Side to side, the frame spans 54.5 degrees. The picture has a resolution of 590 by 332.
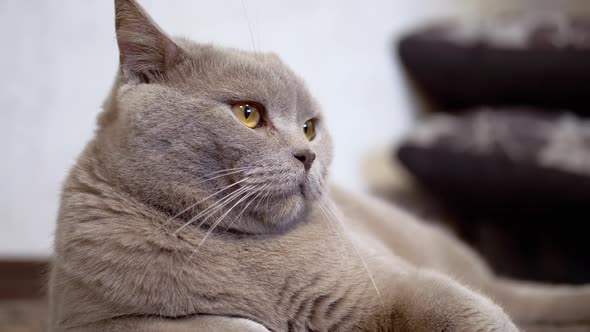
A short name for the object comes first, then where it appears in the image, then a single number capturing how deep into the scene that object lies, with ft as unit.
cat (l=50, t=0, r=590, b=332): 2.64
